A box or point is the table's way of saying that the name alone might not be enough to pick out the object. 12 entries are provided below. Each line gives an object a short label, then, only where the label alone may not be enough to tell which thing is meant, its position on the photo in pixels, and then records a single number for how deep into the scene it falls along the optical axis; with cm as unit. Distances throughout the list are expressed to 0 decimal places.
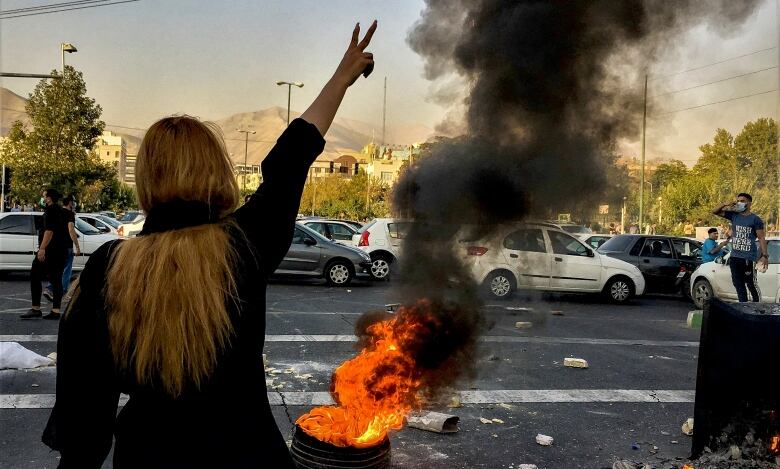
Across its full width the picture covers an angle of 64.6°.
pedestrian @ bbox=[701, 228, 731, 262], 1343
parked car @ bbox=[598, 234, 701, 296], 1484
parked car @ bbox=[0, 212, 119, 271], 1349
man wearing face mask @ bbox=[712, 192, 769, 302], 1038
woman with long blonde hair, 145
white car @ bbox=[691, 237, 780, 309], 1207
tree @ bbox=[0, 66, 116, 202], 2598
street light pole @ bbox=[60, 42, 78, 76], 1838
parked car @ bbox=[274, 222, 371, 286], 1454
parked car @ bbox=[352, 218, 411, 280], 1550
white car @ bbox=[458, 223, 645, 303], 1194
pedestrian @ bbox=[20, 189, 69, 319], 889
